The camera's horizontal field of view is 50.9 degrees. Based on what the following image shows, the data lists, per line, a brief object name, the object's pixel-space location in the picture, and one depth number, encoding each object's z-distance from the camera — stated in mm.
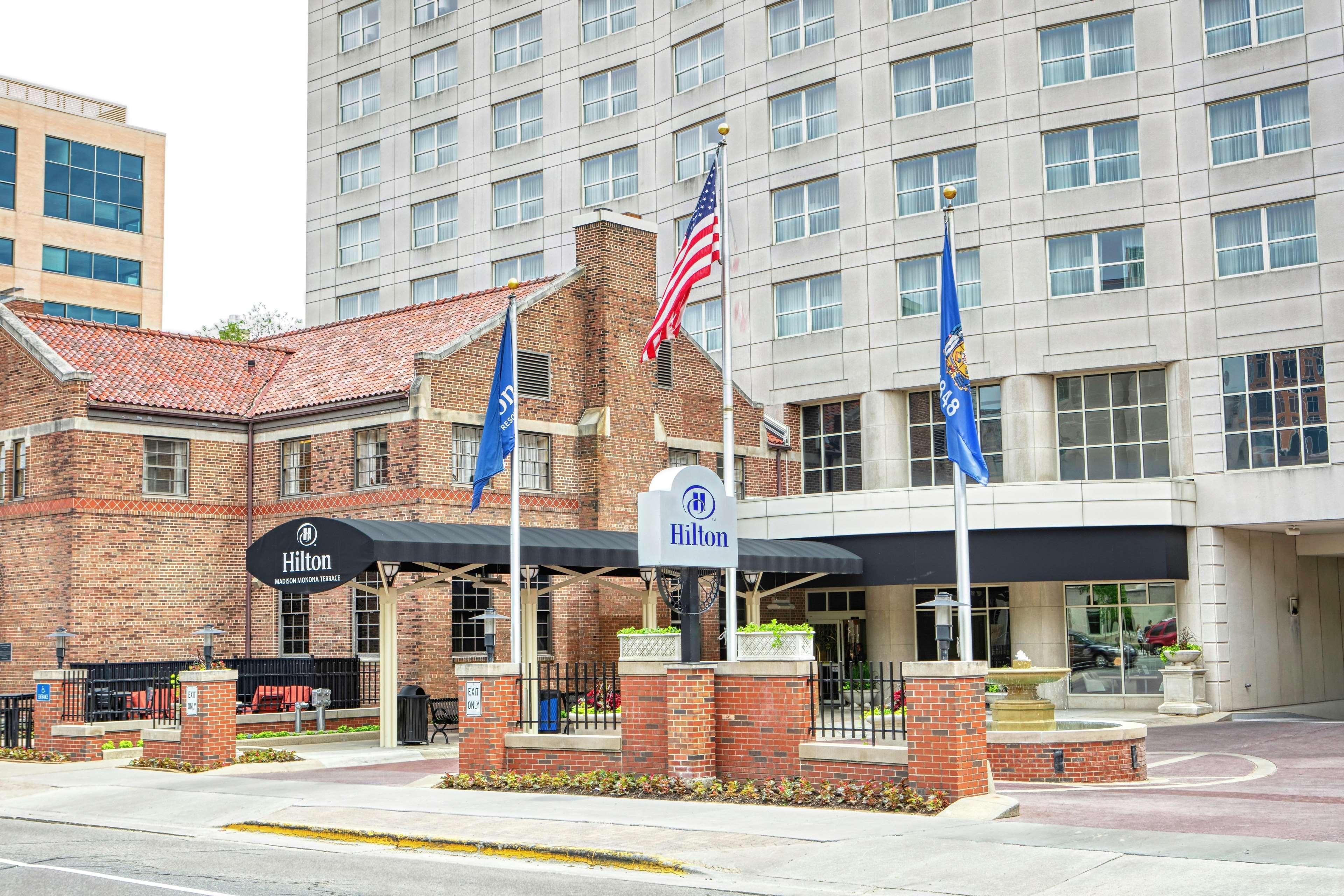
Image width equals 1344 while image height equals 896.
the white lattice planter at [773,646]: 17078
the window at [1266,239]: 33969
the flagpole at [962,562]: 17625
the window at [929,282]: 38719
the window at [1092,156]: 36500
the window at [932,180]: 38875
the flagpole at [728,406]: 17875
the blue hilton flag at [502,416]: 21516
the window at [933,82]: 39125
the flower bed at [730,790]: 15617
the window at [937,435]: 38344
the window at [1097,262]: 36219
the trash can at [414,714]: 26125
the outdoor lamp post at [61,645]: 25156
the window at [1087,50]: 36719
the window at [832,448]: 40906
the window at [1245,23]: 34625
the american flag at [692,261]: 18922
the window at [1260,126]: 34312
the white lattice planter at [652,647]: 17859
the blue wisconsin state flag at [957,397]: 18656
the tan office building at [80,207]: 58688
